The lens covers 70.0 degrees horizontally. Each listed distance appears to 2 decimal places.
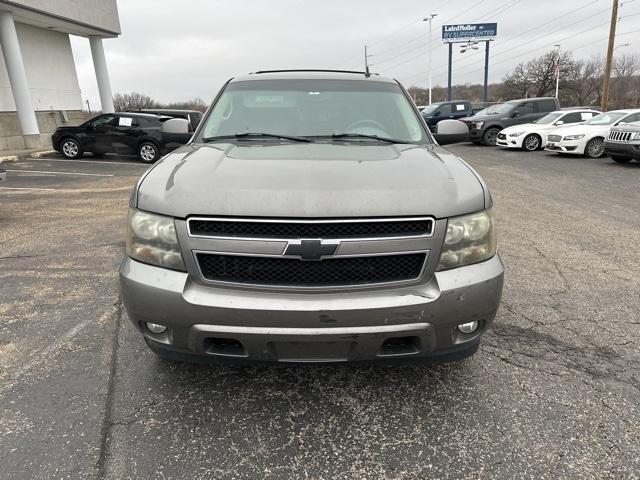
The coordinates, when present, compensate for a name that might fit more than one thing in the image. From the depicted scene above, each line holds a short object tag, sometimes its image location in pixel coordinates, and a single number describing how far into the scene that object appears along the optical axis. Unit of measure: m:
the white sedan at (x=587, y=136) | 14.00
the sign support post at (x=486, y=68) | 44.62
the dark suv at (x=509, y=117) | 18.92
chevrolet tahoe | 2.04
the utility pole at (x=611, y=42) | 24.38
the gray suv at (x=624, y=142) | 11.46
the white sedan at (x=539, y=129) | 16.47
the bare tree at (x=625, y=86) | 55.93
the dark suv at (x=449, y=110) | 23.70
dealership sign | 48.91
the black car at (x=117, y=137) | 14.42
